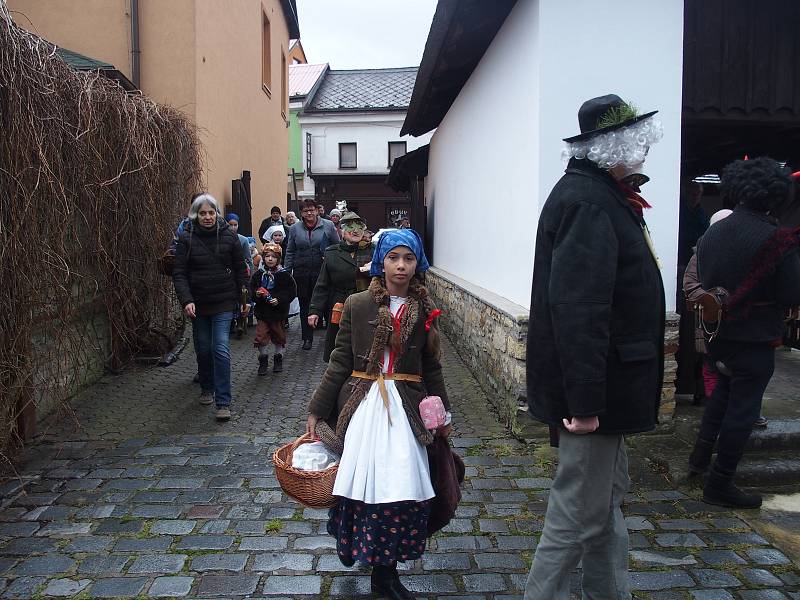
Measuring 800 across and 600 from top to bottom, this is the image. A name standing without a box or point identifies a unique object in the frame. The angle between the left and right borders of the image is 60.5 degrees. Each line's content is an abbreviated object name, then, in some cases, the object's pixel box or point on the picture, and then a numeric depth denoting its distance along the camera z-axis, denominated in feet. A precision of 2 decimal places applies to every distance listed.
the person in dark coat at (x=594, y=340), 7.31
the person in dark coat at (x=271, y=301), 24.43
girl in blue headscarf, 9.13
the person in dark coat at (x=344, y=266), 22.66
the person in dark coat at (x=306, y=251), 29.50
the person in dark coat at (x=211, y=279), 18.62
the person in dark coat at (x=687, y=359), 17.48
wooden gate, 39.19
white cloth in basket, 9.48
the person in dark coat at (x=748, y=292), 12.01
